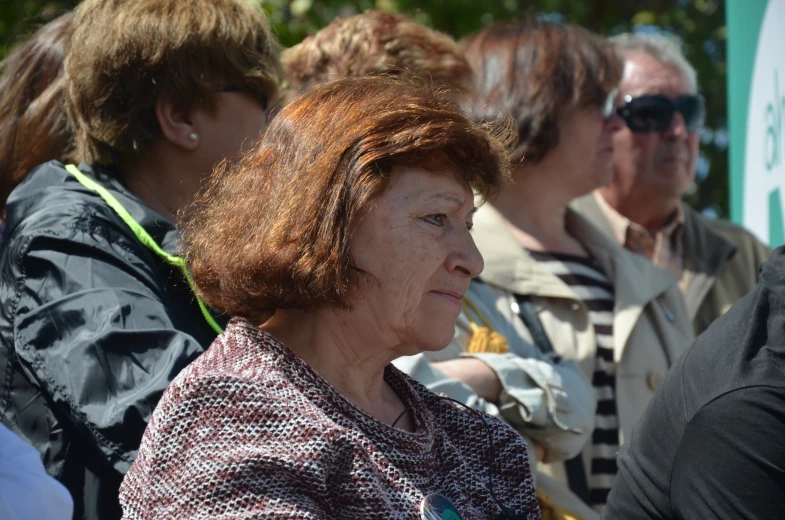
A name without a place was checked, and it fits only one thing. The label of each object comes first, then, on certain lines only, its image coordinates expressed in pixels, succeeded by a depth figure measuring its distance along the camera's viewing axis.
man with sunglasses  9.10
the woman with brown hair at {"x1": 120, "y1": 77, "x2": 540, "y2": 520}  3.50
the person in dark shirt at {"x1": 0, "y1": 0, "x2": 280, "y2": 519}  4.23
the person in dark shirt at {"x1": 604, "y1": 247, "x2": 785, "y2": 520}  3.82
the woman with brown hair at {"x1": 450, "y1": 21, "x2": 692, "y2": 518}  6.77
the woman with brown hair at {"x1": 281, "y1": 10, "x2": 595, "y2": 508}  5.55
